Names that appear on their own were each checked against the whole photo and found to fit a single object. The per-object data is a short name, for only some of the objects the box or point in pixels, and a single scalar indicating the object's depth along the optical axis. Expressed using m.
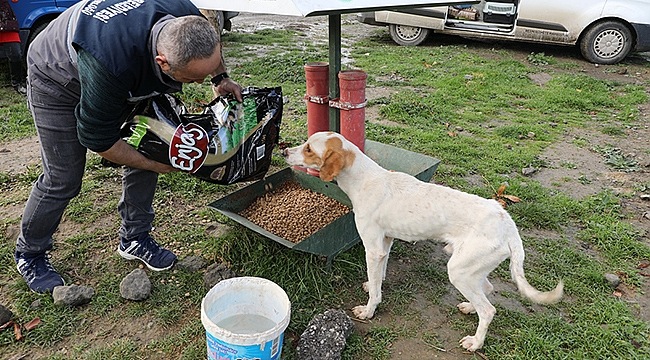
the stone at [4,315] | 2.88
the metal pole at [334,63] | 3.44
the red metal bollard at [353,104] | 3.40
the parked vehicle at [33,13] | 6.89
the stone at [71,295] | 3.04
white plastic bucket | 2.31
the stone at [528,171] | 4.94
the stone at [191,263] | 3.44
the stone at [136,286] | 3.12
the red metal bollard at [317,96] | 3.63
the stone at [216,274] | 3.30
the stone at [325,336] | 2.63
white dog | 2.65
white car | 9.17
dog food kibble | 3.47
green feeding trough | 3.04
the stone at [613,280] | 3.37
